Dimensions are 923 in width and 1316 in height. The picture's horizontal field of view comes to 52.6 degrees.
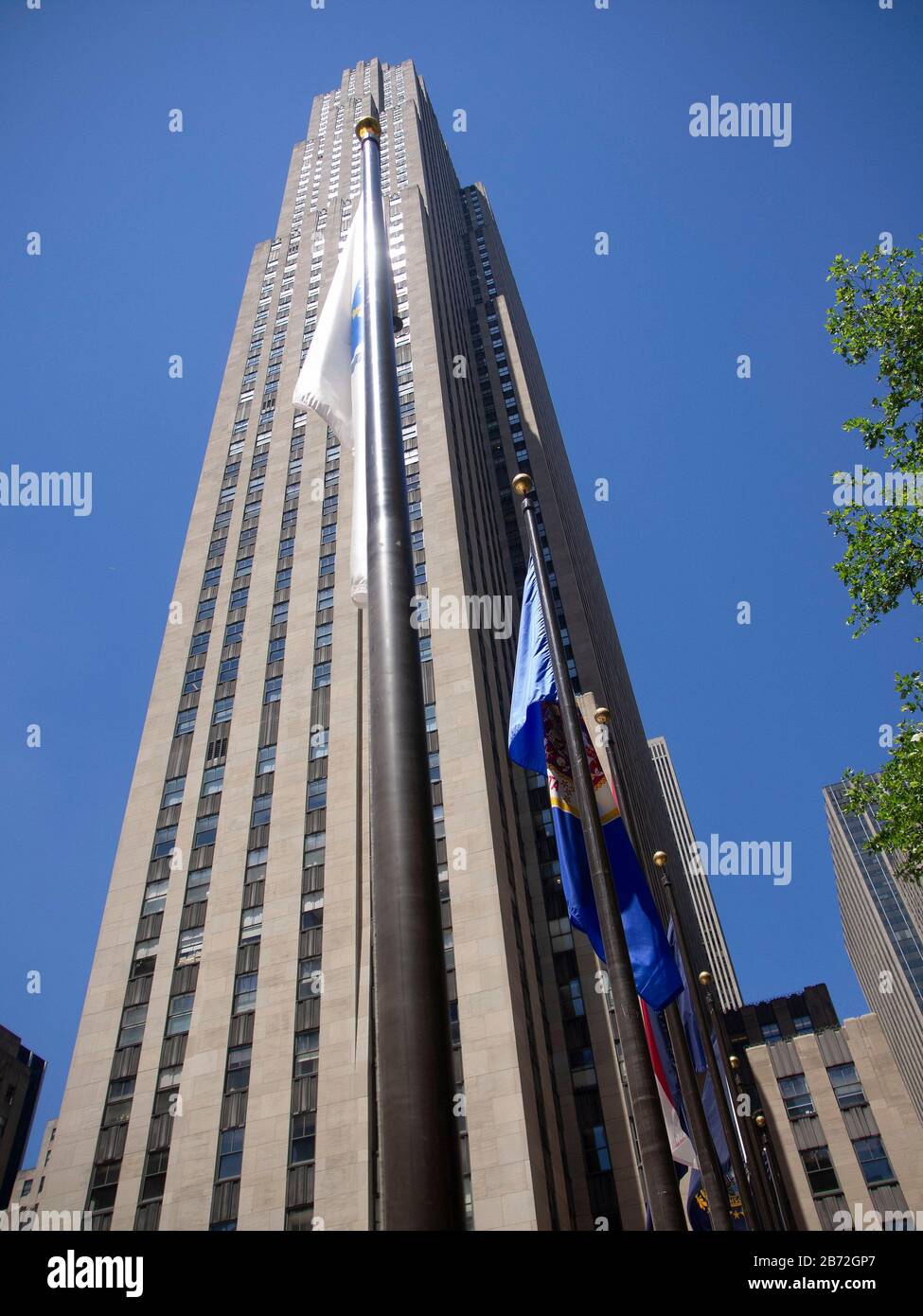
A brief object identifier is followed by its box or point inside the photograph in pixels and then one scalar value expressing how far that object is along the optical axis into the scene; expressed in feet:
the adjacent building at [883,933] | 444.96
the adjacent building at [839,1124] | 208.95
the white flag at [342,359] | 35.19
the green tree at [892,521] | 63.98
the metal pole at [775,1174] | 211.20
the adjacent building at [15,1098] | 302.04
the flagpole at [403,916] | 15.46
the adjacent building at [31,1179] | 321.52
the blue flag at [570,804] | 44.47
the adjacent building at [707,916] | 553.23
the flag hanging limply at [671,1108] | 54.54
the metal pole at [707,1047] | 69.87
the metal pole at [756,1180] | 123.95
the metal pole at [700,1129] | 52.34
